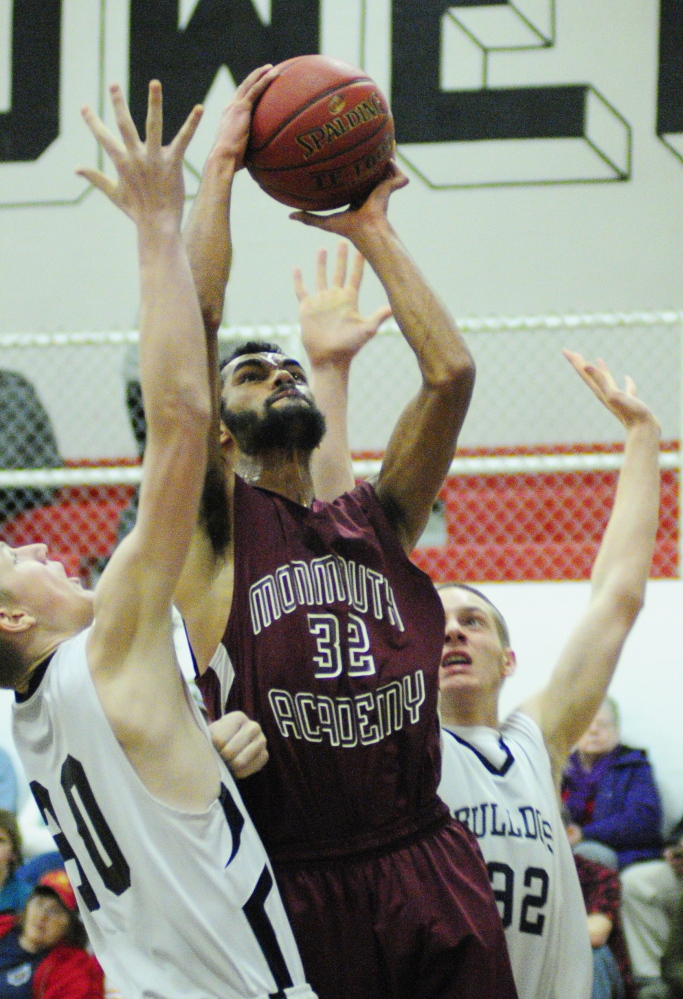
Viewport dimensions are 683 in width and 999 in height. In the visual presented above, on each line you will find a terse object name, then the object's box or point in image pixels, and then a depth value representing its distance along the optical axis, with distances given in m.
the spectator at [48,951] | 9.03
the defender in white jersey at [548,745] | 6.25
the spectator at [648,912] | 9.52
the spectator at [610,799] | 10.09
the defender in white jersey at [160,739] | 4.55
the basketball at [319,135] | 5.48
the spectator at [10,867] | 9.81
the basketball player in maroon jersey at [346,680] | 5.05
